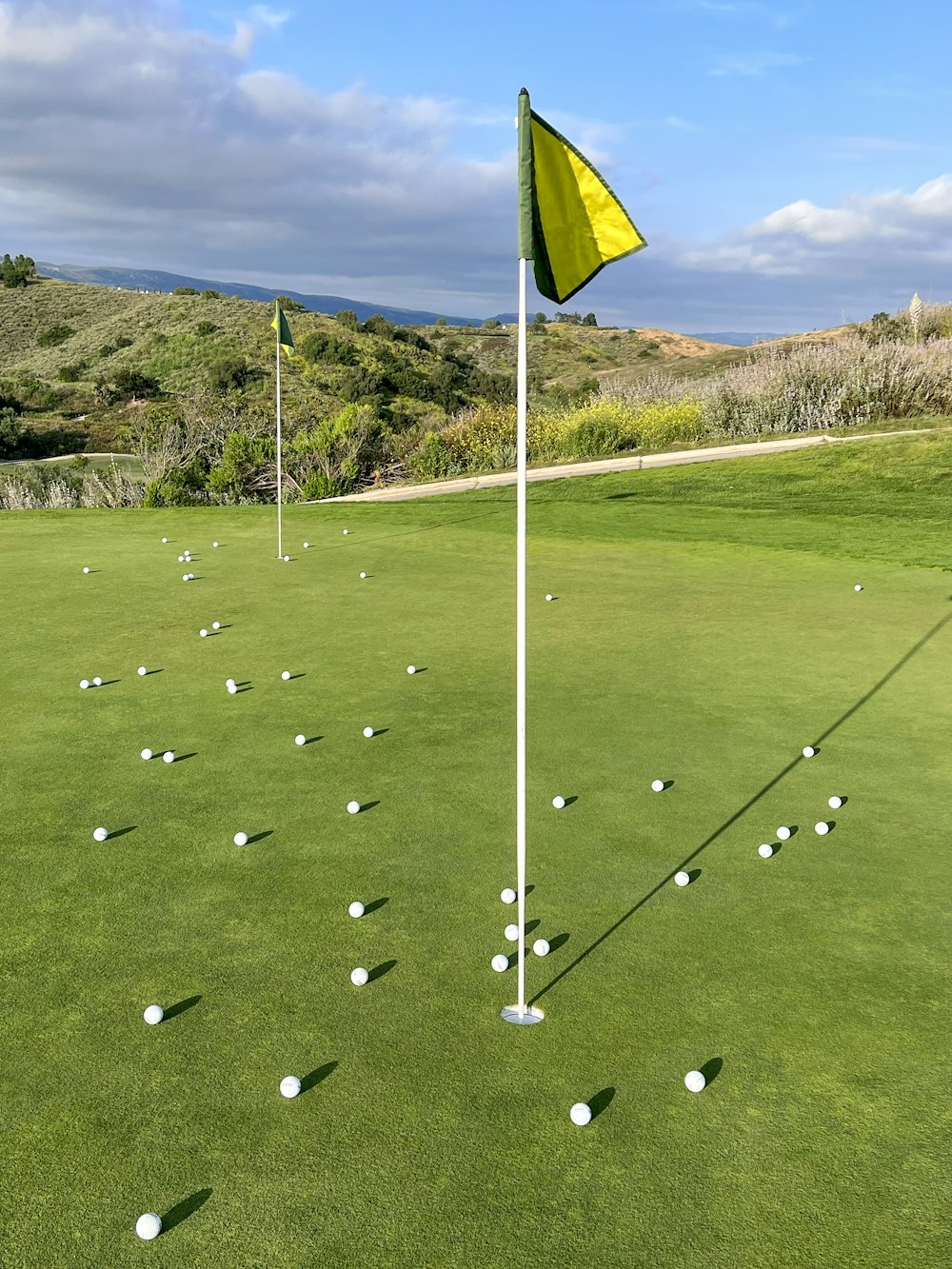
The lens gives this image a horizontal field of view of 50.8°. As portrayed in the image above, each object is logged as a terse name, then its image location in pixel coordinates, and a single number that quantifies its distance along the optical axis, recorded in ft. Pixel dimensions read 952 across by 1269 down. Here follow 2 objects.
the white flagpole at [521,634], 12.06
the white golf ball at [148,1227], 8.58
